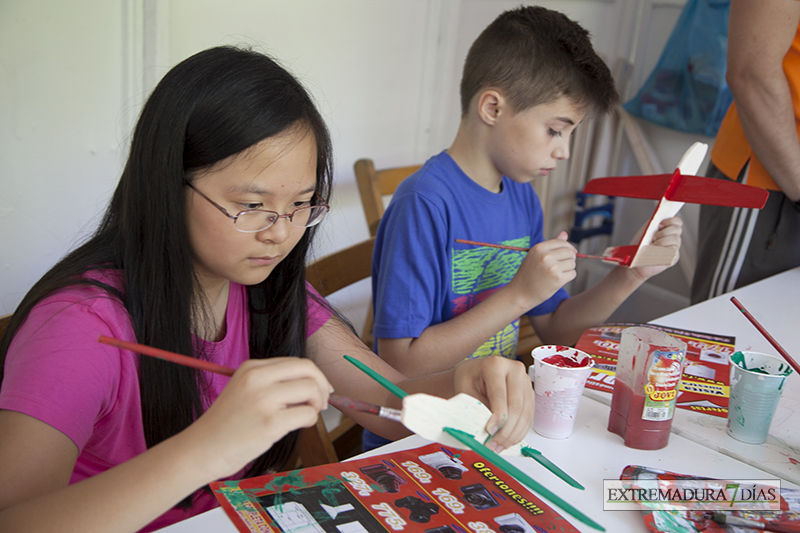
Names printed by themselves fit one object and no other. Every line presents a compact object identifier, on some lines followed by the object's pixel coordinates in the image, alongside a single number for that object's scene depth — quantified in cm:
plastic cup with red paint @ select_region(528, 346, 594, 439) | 81
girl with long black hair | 62
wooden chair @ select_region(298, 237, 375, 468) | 102
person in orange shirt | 141
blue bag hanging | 230
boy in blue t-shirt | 113
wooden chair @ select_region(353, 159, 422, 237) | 182
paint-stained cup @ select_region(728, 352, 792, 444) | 82
